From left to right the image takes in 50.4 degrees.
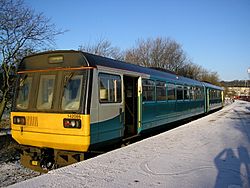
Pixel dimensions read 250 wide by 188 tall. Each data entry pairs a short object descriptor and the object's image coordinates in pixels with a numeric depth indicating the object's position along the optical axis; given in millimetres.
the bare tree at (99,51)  27800
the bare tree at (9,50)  14148
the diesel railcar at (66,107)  6012
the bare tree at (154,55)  42656
